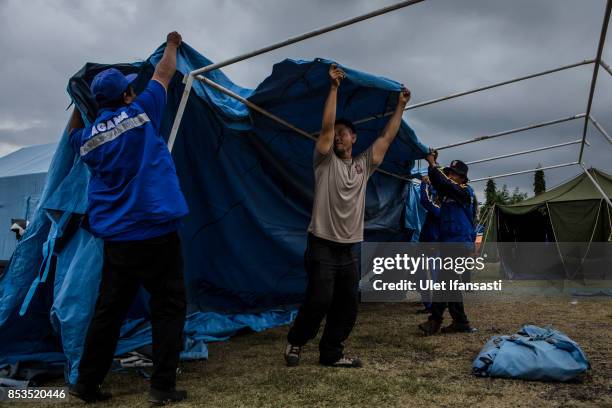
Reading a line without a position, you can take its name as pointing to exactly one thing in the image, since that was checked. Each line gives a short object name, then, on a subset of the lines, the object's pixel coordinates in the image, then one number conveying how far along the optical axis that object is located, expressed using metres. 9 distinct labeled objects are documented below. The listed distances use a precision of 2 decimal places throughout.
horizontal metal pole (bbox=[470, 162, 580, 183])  7.69
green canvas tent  9.23
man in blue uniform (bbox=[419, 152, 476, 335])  4.24
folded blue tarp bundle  2.68
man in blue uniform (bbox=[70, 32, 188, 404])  2.24
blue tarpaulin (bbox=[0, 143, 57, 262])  6.93
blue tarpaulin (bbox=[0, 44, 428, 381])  2.67
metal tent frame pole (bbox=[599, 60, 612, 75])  4.31
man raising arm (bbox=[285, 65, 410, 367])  2.95
